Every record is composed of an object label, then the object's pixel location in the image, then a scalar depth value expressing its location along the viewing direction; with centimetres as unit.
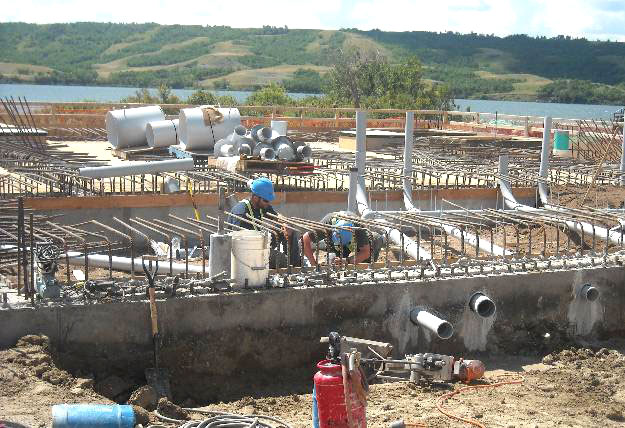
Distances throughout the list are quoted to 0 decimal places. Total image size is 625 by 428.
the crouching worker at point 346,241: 1077
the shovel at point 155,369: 892
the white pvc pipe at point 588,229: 1264
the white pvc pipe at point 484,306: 1030
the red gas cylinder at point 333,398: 720
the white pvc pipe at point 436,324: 973
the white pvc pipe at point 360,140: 1529
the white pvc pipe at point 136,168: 1453
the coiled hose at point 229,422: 731
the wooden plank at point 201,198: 1487
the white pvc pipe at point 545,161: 1775
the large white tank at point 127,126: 2341
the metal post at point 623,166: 1902
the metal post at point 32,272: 890
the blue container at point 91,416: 686
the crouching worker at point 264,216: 1063
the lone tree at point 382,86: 4994
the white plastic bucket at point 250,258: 938
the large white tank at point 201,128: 2211
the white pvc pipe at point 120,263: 1084
